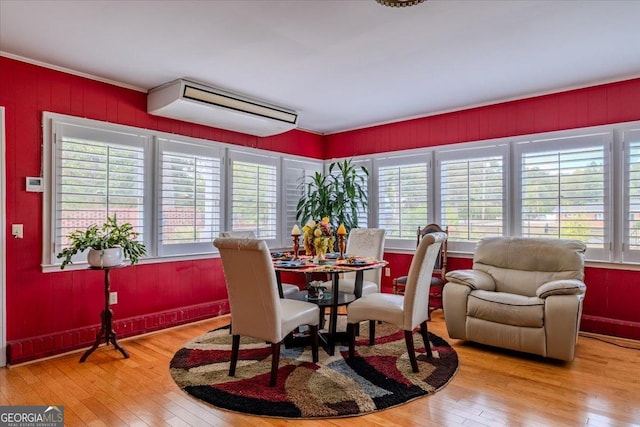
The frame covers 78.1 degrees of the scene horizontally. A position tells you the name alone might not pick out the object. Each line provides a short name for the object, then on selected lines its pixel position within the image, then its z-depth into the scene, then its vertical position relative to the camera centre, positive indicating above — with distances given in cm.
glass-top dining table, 317 -50
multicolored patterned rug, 249 -118
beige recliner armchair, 315 -69
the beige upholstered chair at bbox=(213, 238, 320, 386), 265 -57
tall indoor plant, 552 +24
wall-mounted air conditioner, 384 +113
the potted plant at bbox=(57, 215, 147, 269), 325 -26
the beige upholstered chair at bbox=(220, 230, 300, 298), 379 -72
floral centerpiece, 354 -19
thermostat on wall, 334 +26
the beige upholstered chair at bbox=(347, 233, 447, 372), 297 -69
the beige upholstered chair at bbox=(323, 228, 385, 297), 414 -37
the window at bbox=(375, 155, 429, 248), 522 +28
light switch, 326 -14
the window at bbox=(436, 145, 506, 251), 460 +29
